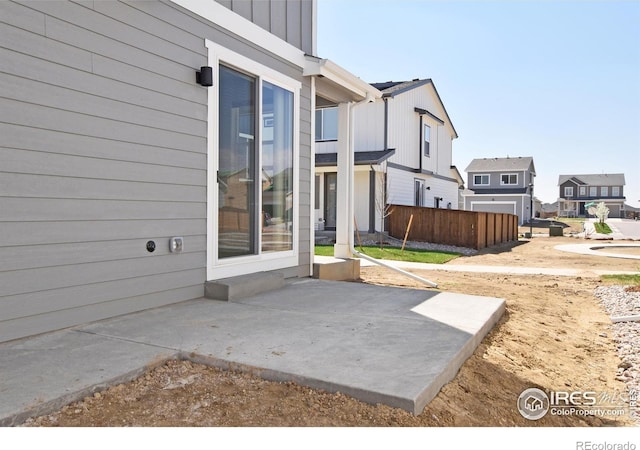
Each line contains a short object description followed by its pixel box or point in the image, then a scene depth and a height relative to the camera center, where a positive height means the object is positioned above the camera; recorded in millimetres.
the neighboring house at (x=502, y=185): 38938 +2510
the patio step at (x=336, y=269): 6719 -833
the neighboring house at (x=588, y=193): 62688 +3061
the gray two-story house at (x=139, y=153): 3254 +530
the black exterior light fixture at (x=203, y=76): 4684 +1368
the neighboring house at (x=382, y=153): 16984 +2377
